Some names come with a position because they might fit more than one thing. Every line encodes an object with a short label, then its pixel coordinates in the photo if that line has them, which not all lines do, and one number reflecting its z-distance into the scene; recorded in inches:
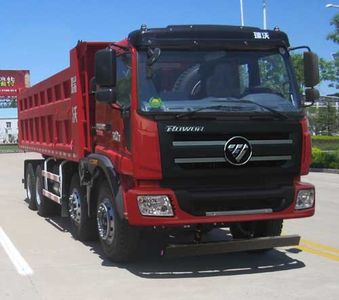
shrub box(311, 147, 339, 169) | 946.7
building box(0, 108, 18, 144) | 3995.3
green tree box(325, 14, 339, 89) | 1242.3
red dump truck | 257.3
